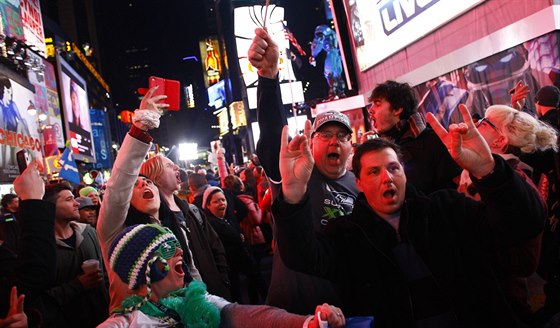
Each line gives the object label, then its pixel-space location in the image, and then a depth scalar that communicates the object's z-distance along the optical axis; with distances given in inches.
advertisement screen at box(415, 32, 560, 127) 285.4
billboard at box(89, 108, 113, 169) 1702.8
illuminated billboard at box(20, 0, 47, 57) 836.6
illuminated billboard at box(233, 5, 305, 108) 1151.1
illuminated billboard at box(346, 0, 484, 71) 386.3
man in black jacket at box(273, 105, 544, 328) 88.1
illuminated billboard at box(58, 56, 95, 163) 1133.1
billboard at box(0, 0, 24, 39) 709.3
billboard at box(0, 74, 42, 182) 589.9
